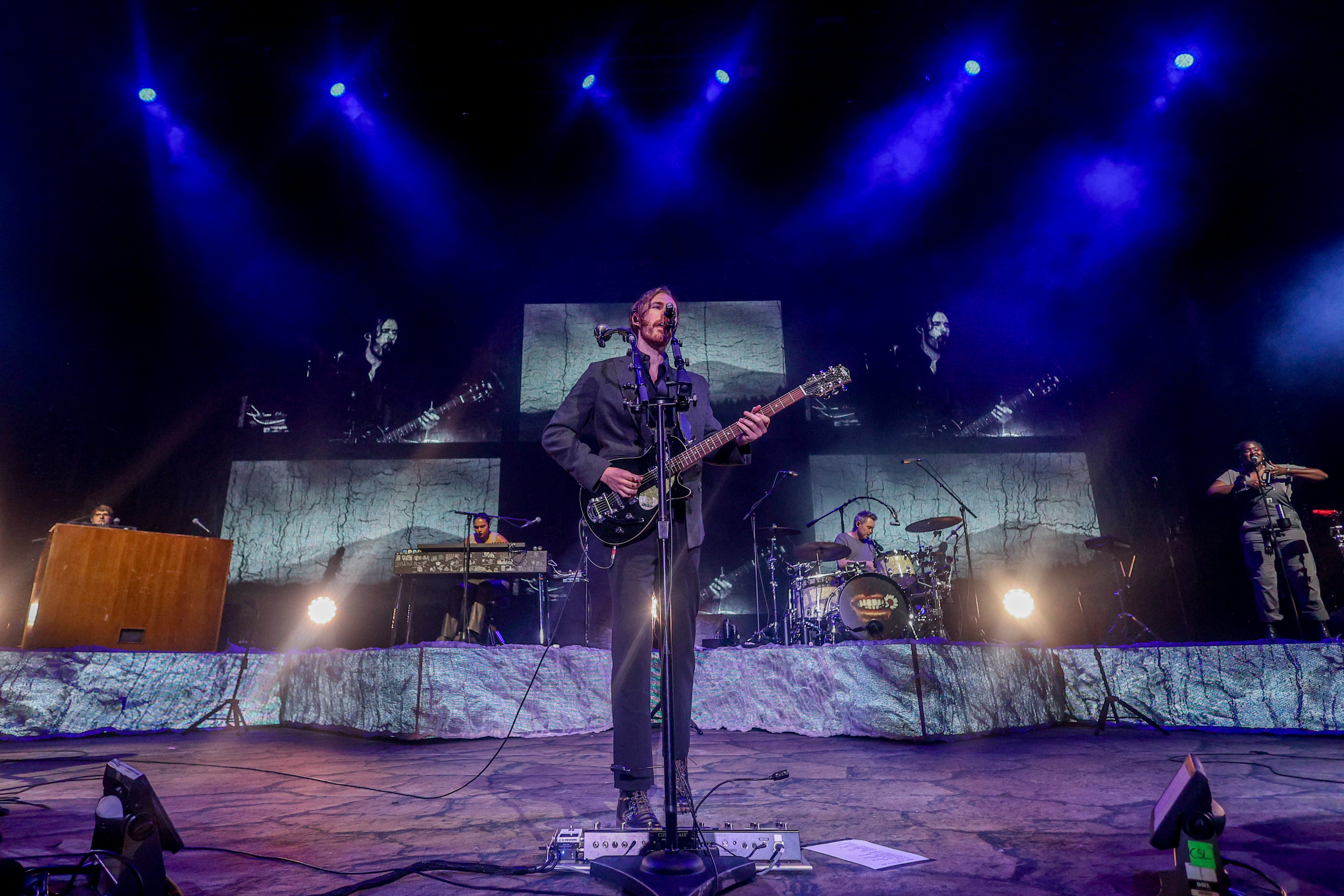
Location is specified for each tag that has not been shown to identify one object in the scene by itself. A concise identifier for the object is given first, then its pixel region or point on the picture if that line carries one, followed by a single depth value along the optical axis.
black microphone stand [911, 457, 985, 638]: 7.16
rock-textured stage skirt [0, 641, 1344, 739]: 4.39
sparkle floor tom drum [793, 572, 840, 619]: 6.74
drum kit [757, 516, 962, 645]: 6.39
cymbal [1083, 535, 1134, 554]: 8.05
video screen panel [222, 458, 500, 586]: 9.41
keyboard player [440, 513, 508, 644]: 8.01
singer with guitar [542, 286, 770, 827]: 2.30
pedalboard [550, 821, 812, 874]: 1.81
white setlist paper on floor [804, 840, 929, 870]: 1.81
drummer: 7.61
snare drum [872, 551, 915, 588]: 7.04
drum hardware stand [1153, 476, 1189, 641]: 8.62
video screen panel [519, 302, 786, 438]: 10.18
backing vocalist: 6.59
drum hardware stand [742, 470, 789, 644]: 8.15
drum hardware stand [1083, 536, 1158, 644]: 8.06
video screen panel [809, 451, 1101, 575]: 9.42
